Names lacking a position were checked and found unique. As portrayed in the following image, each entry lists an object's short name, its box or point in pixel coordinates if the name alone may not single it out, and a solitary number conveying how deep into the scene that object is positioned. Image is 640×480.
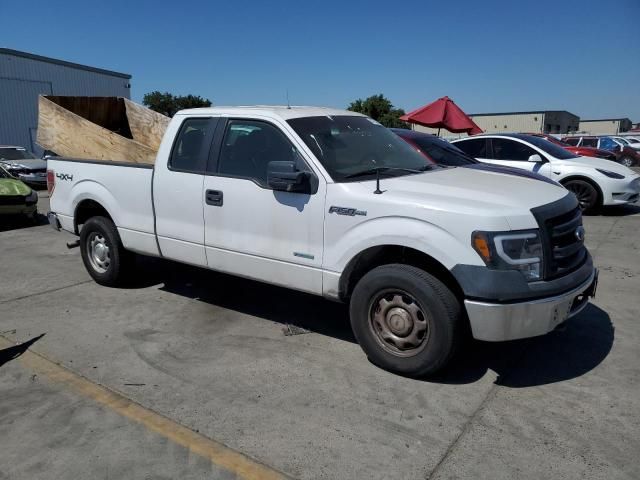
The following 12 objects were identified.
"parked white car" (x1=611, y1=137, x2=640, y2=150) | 28.62
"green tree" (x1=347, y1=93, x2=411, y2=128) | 48.81
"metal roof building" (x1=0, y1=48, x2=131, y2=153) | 27.89
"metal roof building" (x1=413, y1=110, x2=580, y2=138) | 70.12
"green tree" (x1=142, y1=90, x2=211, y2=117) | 59.34
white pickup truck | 3.43
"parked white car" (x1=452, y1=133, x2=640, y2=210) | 10.59
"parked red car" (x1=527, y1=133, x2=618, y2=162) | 13.88
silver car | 17.30
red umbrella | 15.71
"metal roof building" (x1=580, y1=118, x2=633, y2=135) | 80.19
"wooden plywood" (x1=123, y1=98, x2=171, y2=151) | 7.88
